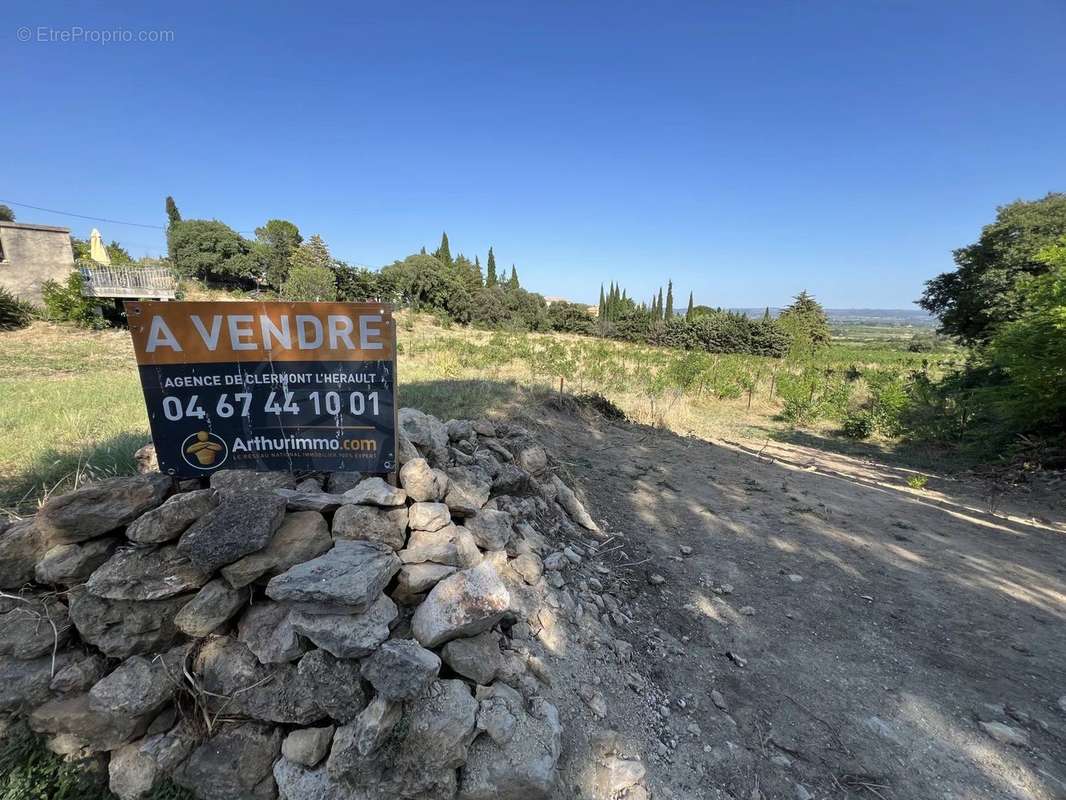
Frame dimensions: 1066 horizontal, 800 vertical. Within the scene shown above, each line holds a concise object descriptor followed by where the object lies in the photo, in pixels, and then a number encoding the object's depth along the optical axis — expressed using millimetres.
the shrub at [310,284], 25019
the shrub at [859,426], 13304
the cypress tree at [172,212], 36281
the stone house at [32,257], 15758
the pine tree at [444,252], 52322
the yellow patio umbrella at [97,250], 20180
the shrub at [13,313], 14078
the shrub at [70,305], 15023
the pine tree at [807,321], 39381
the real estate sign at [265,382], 2404
